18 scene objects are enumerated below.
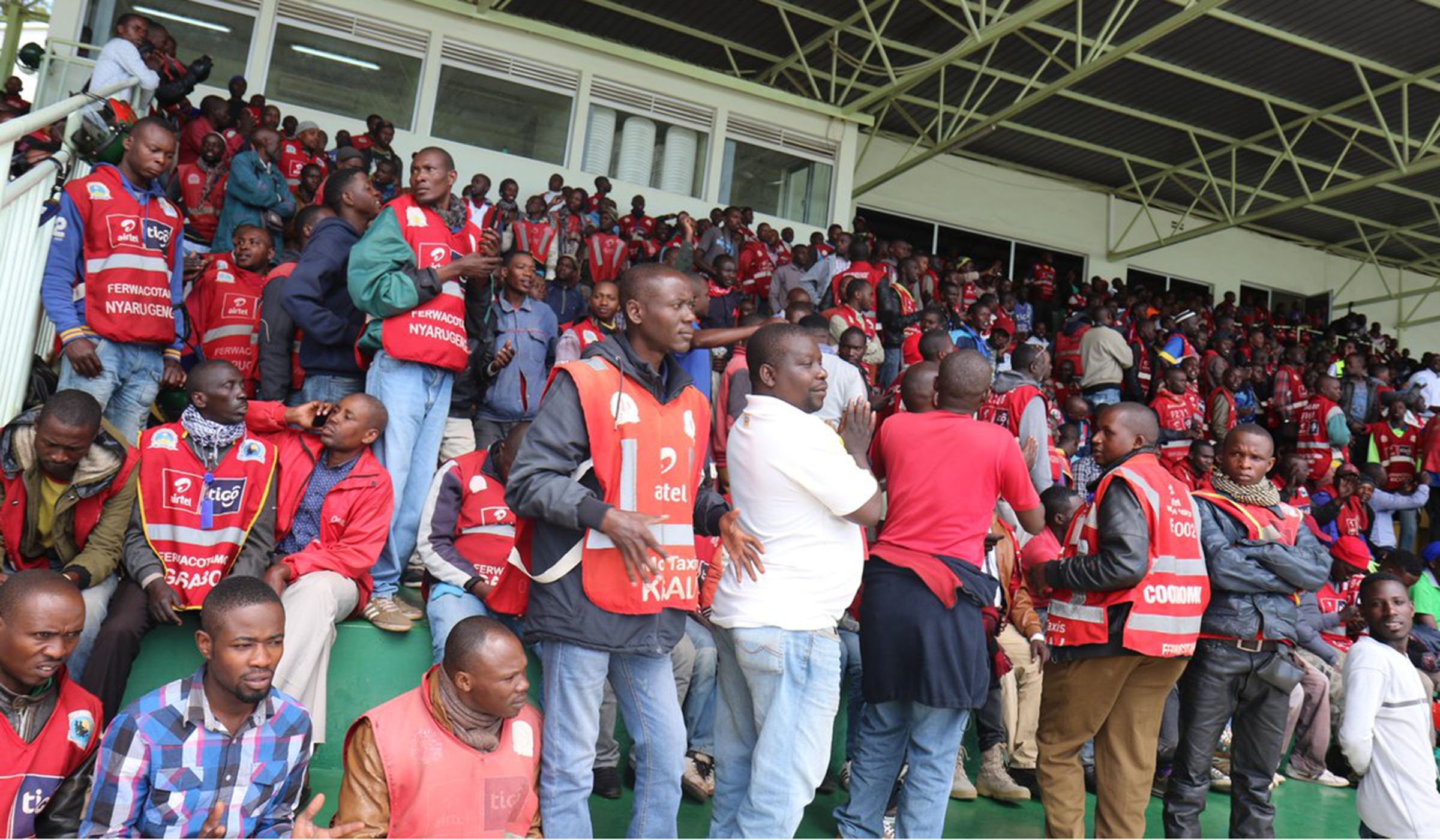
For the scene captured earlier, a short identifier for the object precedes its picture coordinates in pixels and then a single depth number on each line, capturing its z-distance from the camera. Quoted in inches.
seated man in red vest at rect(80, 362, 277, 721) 141.4
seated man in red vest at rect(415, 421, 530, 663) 153.6
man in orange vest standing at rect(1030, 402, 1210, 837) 151.6
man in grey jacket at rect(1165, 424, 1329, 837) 159.8
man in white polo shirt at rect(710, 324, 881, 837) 116.2
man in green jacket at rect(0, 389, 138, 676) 135.7
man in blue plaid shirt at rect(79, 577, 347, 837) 101.4
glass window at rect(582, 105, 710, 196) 469.7
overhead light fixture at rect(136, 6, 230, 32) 397.1
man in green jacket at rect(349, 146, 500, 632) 165.8
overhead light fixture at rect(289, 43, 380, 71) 422.3
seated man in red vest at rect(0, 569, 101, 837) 107.5
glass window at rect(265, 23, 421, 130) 418.0
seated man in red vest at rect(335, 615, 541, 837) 106.4
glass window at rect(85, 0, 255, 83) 398.9
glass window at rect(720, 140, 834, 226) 497.4
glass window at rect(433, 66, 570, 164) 448.1
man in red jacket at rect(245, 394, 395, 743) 144.8
